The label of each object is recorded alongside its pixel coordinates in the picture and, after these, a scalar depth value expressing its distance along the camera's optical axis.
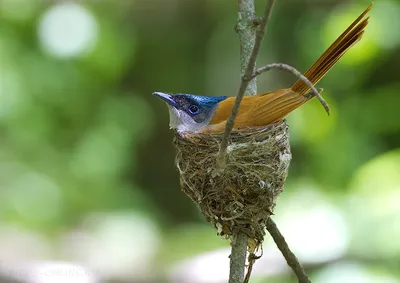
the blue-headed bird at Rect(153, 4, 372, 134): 6.41
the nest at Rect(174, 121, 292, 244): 5.74
